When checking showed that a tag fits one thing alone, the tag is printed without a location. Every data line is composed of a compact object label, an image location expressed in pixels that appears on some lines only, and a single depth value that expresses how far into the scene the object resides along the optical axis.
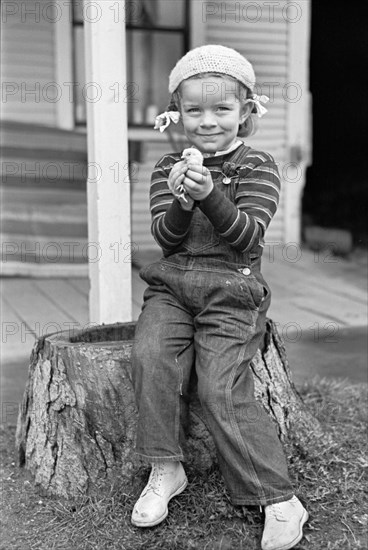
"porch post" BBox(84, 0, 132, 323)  3.33
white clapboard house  5.70
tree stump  2.43
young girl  2.17
